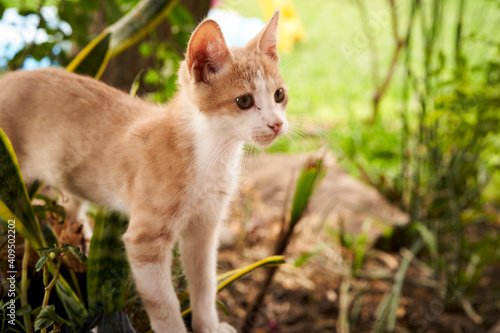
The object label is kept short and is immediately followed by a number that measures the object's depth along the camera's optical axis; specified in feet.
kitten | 2.23
